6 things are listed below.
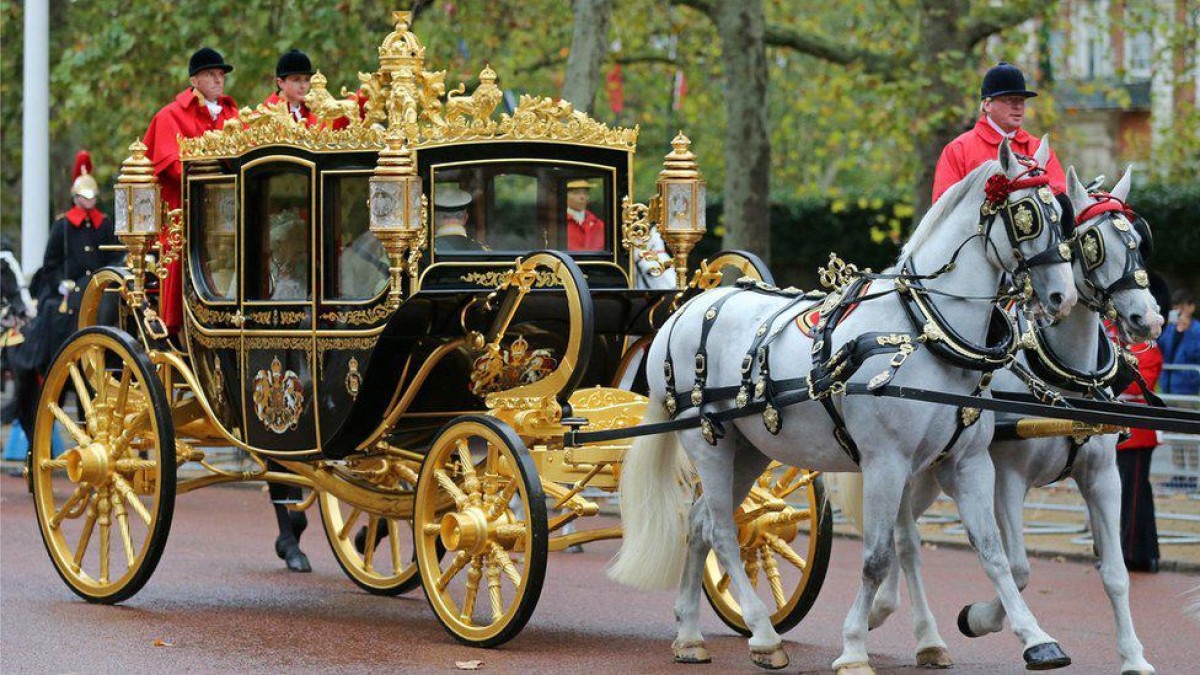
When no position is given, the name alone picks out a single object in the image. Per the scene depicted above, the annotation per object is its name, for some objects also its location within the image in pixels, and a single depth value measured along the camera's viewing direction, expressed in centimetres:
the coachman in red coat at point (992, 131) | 1579
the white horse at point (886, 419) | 1360
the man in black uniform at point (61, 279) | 2919
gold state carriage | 1637
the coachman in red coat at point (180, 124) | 2003
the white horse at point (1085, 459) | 1399
